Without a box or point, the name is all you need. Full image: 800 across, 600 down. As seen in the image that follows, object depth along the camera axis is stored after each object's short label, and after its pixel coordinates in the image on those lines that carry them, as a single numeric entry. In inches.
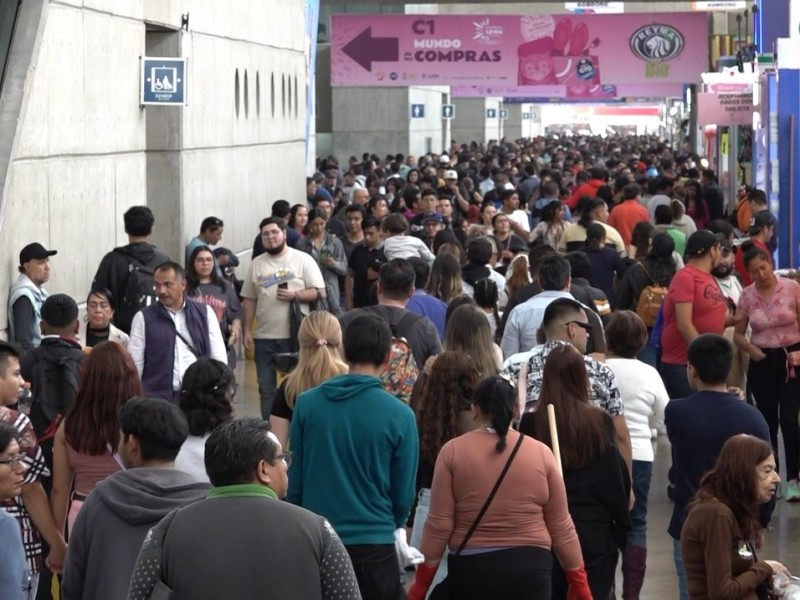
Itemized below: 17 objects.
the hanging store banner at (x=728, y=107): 1294.6
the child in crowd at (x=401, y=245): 863.3
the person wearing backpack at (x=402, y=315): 543.6
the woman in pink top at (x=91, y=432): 404.1
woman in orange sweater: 371.8
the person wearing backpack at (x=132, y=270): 682.6
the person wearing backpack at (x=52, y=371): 456.2
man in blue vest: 574.1
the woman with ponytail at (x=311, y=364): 457.6
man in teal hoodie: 386.2
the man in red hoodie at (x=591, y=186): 1325.6
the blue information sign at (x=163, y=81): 902.1
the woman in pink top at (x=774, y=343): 656.4
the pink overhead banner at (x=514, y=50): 2025.9
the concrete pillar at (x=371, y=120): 2728.2
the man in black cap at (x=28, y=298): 628.1
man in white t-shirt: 737.1
